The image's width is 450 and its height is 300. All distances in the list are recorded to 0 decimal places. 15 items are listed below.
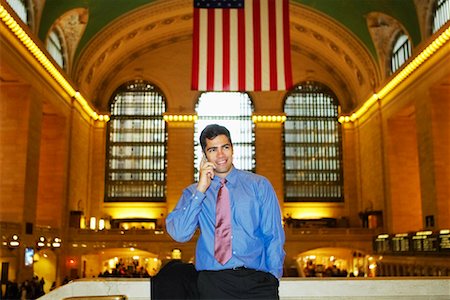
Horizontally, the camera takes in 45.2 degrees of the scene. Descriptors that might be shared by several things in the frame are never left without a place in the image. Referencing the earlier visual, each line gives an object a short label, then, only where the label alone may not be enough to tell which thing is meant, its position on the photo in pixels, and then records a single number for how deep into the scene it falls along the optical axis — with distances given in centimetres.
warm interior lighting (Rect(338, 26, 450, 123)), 1916
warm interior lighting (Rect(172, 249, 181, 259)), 2450
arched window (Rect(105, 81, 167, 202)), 3056
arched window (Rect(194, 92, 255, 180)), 3141
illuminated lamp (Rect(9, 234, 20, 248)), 1834
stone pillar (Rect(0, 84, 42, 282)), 1978
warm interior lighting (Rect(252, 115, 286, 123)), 3067
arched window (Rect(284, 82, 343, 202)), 3095
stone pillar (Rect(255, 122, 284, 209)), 3031
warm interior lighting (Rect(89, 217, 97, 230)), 2880
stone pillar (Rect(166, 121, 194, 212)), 3002
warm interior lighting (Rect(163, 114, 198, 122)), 3056
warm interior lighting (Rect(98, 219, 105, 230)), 2906
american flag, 1162
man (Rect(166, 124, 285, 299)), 228
